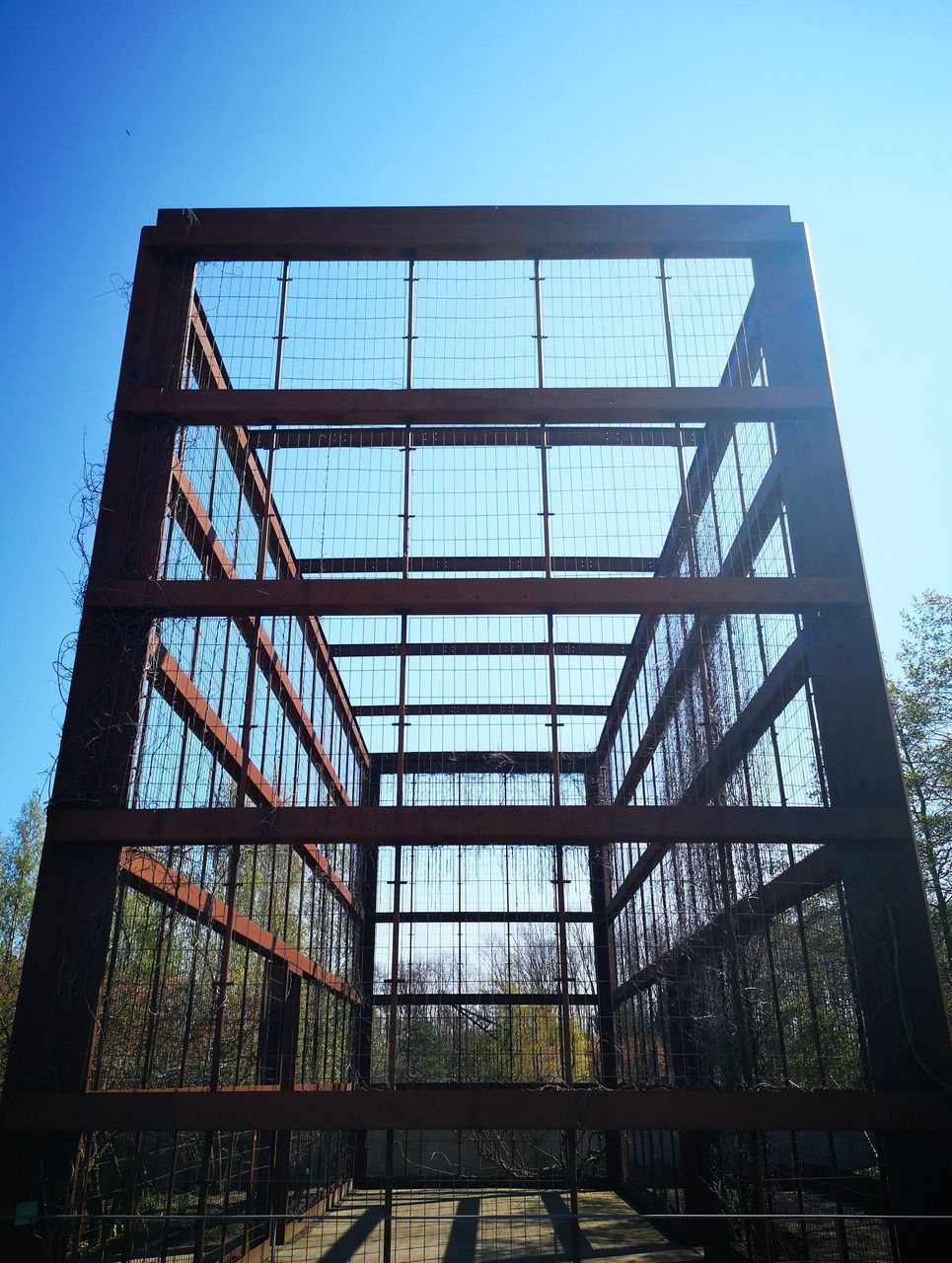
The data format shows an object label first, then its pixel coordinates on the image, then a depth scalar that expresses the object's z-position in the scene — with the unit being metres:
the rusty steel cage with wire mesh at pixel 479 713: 7.97
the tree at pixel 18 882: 27.05
